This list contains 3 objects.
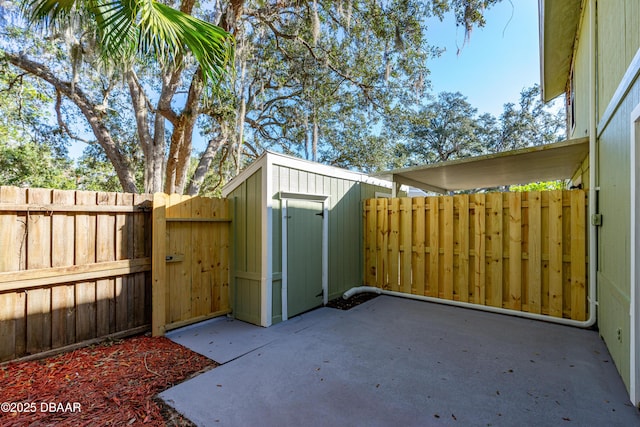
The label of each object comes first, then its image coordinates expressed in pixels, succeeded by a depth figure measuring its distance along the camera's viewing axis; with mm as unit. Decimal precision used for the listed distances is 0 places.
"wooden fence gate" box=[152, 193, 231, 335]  3309
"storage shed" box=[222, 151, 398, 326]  3695
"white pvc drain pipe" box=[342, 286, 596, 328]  3471
